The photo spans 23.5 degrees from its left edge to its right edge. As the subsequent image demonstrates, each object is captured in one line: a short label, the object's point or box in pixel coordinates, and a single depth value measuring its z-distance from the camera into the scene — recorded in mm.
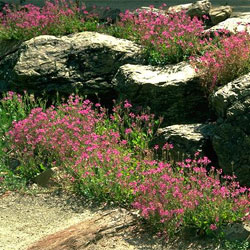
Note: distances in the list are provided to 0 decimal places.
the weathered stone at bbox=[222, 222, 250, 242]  5688
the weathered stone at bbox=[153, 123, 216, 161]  7035
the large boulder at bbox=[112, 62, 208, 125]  8102
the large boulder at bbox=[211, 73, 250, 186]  6640
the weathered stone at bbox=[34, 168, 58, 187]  7527
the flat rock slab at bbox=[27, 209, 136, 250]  6000
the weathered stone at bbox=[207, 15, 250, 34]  9039
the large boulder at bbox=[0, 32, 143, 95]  9406
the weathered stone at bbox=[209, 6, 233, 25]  9984
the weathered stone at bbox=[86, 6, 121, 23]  10875
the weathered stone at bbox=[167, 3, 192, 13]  10484
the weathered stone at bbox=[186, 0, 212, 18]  10094
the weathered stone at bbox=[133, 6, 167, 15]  10355
